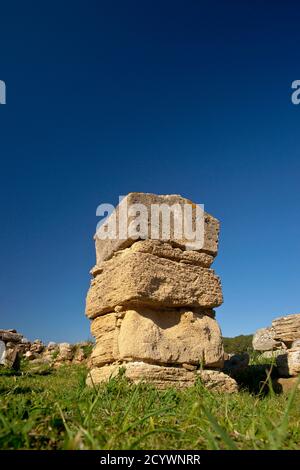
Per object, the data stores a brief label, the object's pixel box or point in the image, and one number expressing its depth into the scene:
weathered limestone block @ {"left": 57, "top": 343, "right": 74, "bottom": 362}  13.80
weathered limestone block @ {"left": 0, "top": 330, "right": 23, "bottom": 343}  15.30
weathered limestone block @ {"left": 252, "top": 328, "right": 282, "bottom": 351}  12.93
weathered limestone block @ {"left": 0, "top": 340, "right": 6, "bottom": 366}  13.20
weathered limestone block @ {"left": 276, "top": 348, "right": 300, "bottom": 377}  7.78
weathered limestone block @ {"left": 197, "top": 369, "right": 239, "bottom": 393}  5.25
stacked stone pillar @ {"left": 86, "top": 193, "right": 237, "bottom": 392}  5.11
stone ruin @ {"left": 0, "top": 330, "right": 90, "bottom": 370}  13.11
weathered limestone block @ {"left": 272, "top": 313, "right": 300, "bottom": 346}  10.49
